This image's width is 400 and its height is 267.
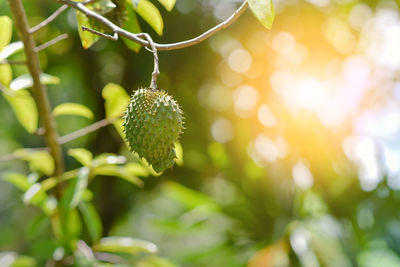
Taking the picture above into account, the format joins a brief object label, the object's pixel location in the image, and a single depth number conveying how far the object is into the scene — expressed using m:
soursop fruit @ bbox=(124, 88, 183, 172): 1.42
